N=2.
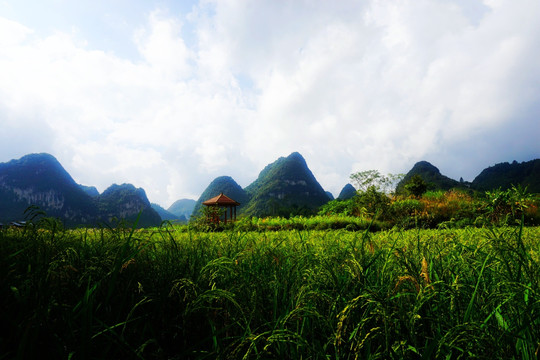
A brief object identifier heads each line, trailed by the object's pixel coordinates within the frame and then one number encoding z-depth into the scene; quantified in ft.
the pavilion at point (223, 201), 73.26
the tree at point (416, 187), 82.76
